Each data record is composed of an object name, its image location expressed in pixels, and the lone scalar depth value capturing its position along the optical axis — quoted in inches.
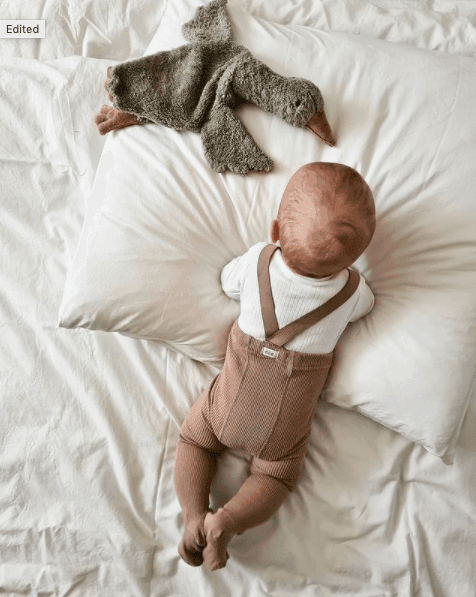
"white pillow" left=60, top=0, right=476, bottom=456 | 37.7
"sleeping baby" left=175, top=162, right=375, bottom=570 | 36.4
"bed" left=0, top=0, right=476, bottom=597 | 38.0
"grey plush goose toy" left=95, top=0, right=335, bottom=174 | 38.7
